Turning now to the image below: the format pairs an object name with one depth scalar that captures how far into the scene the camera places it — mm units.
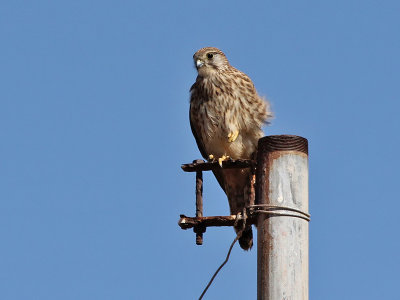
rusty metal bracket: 7812
